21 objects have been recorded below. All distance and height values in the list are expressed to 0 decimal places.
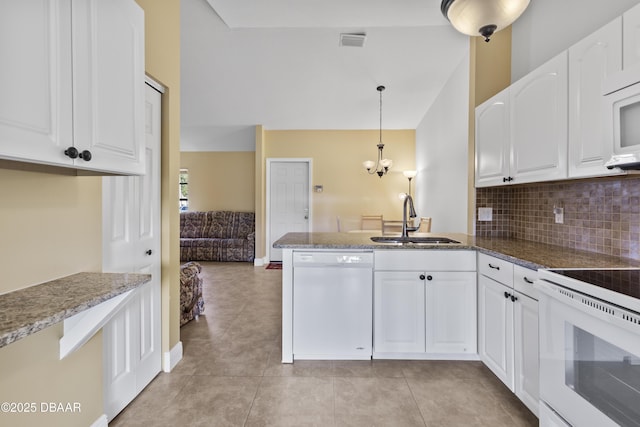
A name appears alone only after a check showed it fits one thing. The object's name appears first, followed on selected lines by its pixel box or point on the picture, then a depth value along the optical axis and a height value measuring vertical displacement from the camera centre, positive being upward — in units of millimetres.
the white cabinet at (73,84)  800 +418
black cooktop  1088 -272
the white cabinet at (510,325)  1599 -679
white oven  976 -502
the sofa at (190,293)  2850 -807
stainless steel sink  2493 -229
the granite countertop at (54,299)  804 -294
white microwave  1205 +420
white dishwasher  2189 -655
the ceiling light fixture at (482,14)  1519 +1056
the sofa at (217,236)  6023 -506
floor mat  5408 -1001
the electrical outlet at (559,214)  2184 -8
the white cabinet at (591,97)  1466 +634
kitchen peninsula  2172 -354
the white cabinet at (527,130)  1811 +591
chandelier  4496 +795
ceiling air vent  3365 +1996
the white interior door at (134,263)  1605 -300
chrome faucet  2405 -28
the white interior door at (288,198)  5953 +288
